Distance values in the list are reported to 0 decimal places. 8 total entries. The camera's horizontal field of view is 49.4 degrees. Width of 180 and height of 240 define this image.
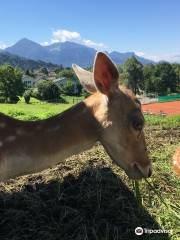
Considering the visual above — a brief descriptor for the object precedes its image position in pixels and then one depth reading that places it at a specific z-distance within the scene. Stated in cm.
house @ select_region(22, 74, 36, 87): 7465
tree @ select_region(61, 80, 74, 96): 4755
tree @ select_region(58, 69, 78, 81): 6740
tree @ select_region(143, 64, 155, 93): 4828
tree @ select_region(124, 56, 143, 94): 4855
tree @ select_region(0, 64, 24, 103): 3678
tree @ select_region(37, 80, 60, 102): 3866
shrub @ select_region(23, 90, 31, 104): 3188
